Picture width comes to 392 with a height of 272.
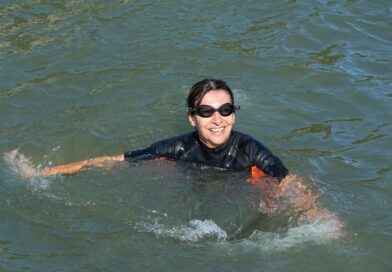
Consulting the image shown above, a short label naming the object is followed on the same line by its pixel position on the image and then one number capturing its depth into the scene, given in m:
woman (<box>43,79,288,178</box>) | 6.16
